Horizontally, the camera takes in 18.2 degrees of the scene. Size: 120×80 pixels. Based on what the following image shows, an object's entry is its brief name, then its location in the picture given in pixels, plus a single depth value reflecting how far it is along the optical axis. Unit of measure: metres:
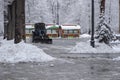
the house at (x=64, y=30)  64.25
